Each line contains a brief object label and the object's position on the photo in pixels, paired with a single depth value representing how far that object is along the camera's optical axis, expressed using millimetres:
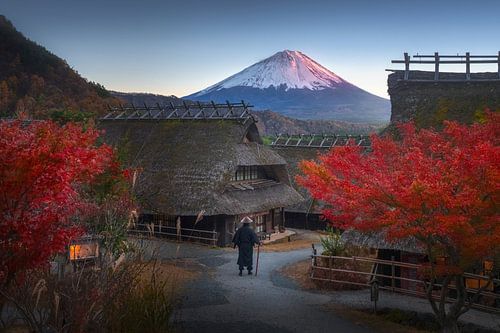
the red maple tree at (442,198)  10477
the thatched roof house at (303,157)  33156
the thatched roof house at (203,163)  24703
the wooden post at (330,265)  16706
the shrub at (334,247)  18422
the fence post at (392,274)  15820
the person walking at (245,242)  17094
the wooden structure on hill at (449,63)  23703
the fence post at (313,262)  17259
